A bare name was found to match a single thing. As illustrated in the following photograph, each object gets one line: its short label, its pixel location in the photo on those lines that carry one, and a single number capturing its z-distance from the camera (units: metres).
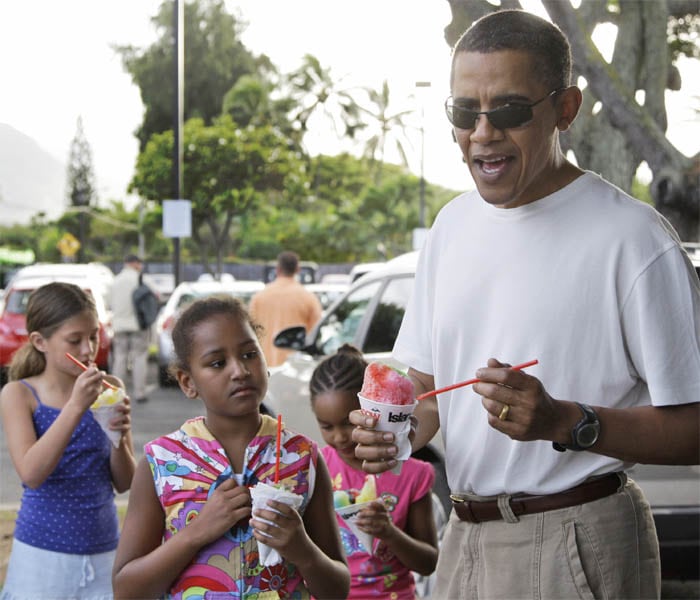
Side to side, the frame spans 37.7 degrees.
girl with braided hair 3.24
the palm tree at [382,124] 43.85
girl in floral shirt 2.39
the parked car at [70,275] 16.47
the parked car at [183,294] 13.88
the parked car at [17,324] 13.29
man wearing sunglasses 2.28
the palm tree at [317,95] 47.59
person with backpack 11.89
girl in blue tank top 3.32
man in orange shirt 8.71
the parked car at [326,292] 15.61
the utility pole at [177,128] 12.09
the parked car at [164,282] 35.88
